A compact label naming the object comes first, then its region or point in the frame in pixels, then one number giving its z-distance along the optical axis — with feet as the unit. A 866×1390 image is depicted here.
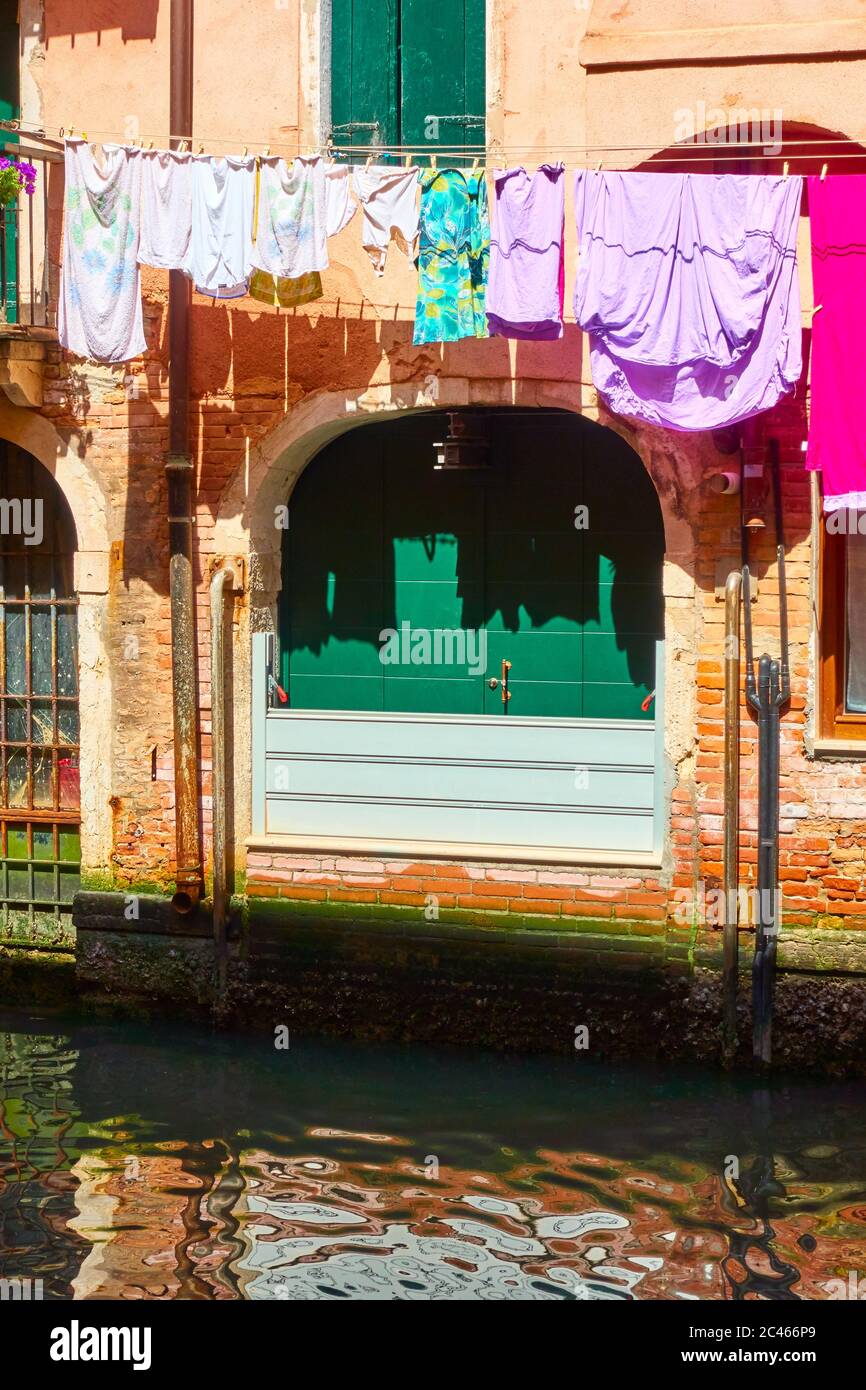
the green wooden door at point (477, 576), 31.30
